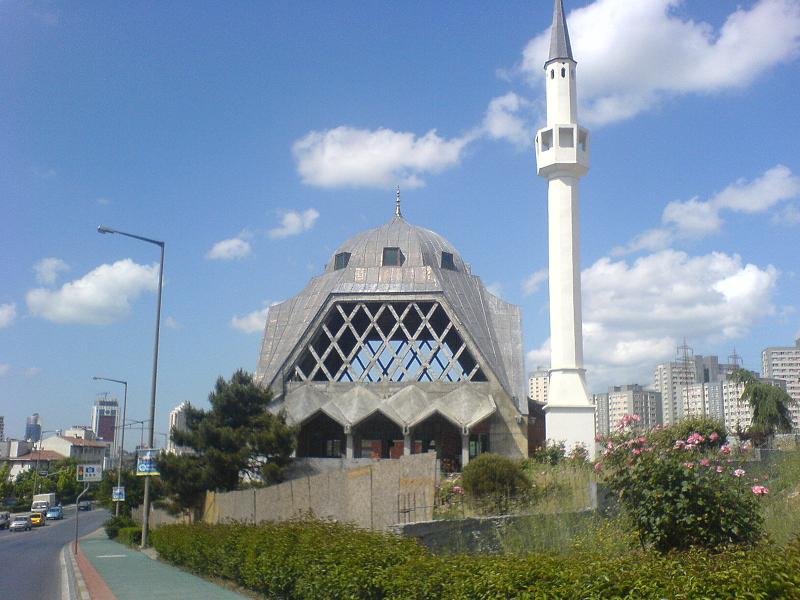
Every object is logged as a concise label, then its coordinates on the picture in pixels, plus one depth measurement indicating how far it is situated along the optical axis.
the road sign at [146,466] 26.50
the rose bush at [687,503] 8.85
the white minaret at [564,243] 37.84
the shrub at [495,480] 18.85
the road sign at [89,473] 36.12
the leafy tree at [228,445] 30.59
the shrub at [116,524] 40.34
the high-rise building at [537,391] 194.50
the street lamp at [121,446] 42.53
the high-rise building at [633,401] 149.62
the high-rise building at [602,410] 161.27
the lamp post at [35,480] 85.46
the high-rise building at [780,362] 159.50
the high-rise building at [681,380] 131.38
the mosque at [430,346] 39.00
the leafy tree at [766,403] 35.03
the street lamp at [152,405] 26.34
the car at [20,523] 54.38
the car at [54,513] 73.38
